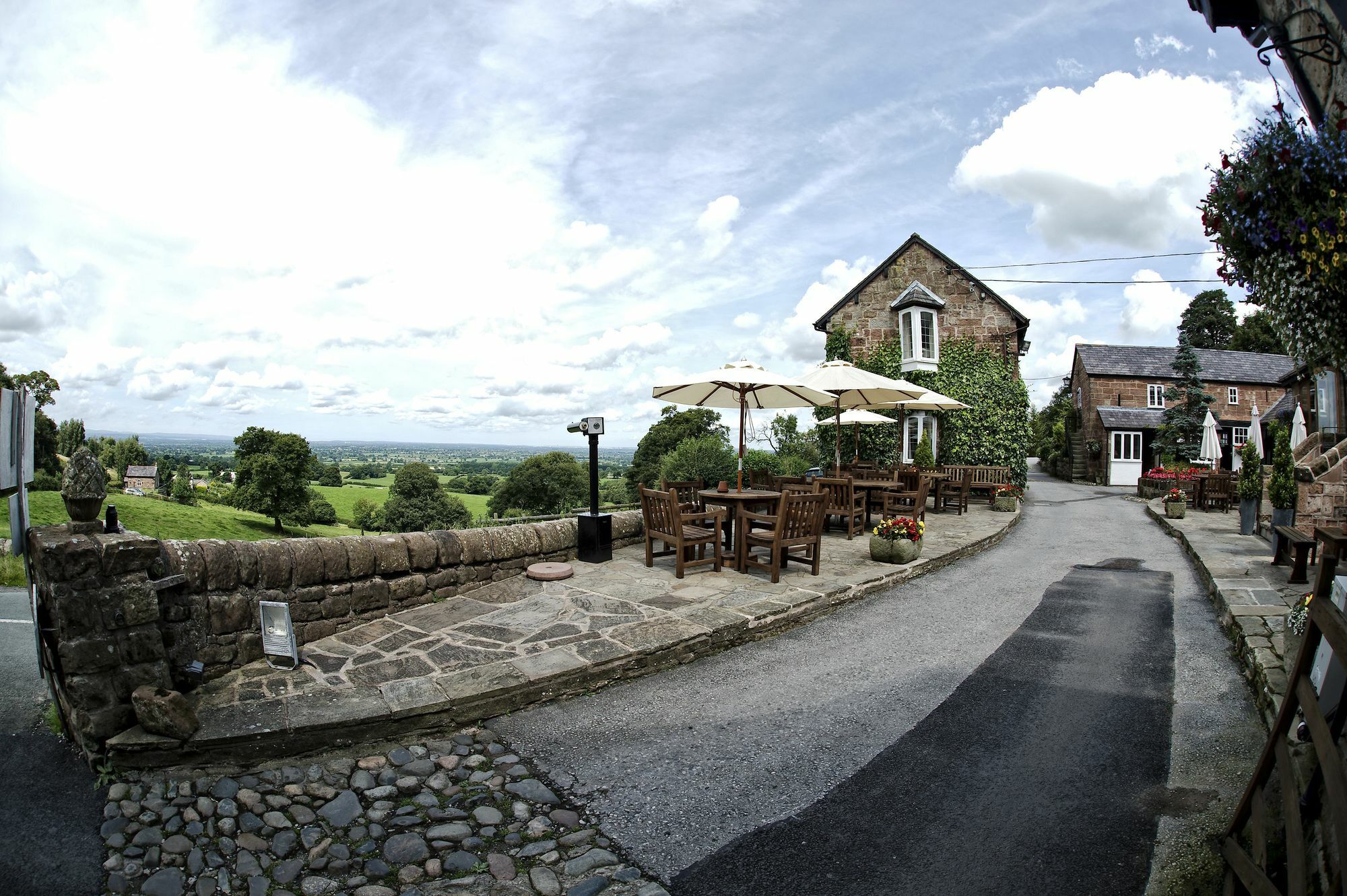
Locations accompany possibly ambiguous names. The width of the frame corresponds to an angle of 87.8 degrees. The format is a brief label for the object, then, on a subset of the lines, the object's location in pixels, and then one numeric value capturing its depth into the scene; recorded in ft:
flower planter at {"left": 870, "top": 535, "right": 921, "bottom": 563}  26.96
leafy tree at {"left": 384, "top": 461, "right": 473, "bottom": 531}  138.31
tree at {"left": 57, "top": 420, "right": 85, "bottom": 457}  87.08
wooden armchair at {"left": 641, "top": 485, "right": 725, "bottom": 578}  23.40
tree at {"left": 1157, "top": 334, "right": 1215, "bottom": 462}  85.92
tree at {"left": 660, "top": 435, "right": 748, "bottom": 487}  58.70
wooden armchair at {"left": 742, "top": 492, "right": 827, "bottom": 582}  23.17
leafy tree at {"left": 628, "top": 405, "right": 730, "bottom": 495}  104.22
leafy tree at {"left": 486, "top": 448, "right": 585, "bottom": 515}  145.18
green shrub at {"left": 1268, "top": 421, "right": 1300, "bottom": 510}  34.73
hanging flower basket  9.53
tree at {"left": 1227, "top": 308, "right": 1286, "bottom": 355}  137.49
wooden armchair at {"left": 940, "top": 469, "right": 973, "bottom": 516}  46.73
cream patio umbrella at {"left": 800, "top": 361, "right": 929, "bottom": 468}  36.37
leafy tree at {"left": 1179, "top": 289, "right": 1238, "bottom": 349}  162.40
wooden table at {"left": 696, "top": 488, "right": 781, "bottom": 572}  25.12
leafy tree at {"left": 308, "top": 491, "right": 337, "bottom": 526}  149.69
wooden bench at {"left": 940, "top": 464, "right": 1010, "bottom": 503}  55.16
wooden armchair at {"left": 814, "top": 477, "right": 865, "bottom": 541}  33.01
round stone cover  22.33
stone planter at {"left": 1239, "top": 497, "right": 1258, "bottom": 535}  39.24
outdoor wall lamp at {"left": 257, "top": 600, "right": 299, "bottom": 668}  14.82
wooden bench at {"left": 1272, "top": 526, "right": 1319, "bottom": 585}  24.04
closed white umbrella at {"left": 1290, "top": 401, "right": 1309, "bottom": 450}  53.88
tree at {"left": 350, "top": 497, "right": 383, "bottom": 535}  145.28
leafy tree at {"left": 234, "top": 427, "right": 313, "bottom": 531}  141.79
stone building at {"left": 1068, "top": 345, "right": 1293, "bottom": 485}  92.89
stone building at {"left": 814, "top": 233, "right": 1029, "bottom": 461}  64.69
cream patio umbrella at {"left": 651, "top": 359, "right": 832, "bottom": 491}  26.61
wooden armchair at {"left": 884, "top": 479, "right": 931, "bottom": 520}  35.53
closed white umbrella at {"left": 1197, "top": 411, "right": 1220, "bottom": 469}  63.41
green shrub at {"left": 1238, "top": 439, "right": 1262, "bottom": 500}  39.34
